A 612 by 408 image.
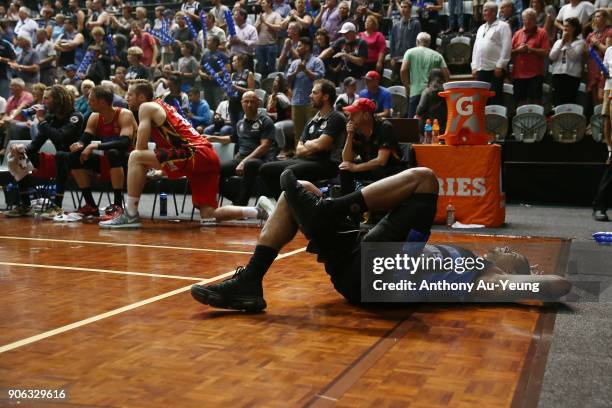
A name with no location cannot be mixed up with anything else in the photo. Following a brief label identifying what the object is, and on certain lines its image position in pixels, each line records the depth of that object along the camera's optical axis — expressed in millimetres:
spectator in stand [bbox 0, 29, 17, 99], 15072
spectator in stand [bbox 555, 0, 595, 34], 11242
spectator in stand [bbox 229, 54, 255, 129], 12258
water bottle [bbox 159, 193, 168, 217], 9438
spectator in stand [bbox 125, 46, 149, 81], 13609
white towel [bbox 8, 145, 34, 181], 9305
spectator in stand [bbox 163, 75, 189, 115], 12391
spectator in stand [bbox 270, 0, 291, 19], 14219
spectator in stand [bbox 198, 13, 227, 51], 14125
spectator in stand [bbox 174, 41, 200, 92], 14289
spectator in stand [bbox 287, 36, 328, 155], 11508
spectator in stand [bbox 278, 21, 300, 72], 12773
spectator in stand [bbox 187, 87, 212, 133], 12836
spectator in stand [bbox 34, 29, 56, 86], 15898
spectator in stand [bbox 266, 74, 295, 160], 10162
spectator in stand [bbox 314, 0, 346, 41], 13202
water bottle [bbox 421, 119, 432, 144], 8961
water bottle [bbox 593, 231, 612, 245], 6887
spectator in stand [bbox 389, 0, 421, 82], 12477
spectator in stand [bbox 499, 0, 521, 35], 11258
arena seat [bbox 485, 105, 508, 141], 10742
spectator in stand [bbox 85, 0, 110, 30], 16391
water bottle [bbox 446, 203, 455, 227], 8366
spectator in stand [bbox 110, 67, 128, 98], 13655
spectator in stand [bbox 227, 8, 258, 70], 13883
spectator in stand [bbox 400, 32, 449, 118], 11320
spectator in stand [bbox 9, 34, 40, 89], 15547
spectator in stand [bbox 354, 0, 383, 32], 13055
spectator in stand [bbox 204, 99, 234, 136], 11844
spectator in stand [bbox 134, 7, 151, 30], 16116
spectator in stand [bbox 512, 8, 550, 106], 11141
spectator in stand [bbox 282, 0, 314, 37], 13090
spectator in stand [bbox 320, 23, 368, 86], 12016
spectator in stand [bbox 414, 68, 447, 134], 10445
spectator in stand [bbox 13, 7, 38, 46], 16922
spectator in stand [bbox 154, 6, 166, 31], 15903
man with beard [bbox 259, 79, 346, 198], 7988
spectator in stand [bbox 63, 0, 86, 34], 16391
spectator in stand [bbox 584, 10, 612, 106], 10594
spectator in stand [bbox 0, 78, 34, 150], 12562
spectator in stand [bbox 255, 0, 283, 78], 13891
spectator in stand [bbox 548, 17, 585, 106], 10773
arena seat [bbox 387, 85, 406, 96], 12141
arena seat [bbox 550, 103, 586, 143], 10438
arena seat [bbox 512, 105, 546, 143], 10672
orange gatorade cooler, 8289
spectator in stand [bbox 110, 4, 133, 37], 16359
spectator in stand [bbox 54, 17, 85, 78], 15812
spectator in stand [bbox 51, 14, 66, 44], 16969
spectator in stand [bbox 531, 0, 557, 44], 11859
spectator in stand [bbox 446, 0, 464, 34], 13188
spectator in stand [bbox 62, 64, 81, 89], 14734
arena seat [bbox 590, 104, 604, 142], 10242
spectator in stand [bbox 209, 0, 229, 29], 14880
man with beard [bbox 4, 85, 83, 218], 9031
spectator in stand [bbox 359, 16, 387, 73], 12203
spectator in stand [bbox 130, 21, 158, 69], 15281
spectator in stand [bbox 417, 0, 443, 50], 12961
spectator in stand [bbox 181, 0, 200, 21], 15583
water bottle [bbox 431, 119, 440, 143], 8986
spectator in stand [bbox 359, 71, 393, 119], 10422
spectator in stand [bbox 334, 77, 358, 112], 10500
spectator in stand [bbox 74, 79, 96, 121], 11836
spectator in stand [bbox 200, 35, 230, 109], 13438
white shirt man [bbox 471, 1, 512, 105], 10938
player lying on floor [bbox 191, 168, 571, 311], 4098
